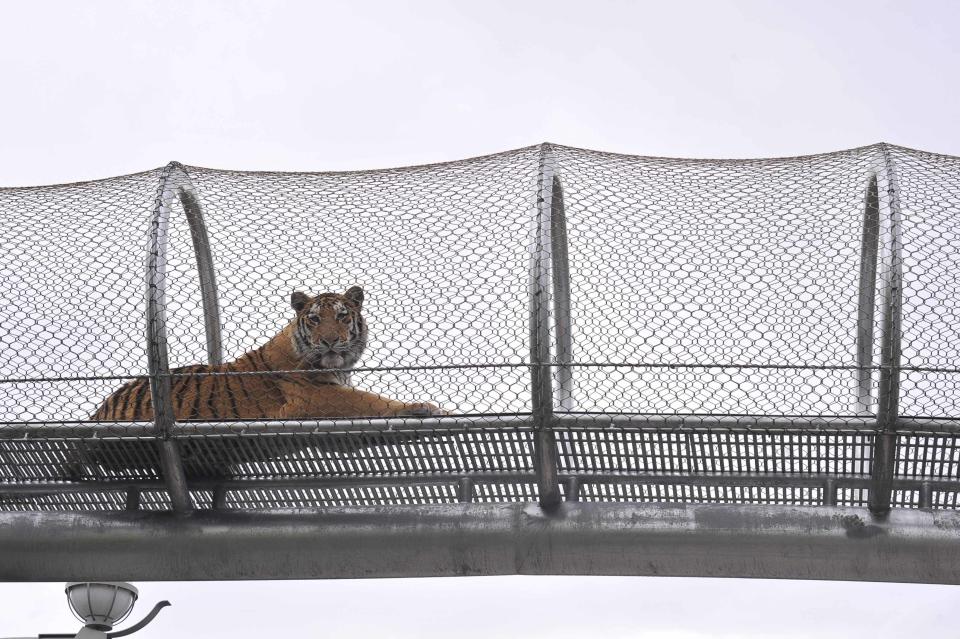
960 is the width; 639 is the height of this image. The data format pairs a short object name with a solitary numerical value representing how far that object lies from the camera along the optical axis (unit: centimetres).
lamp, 1598
